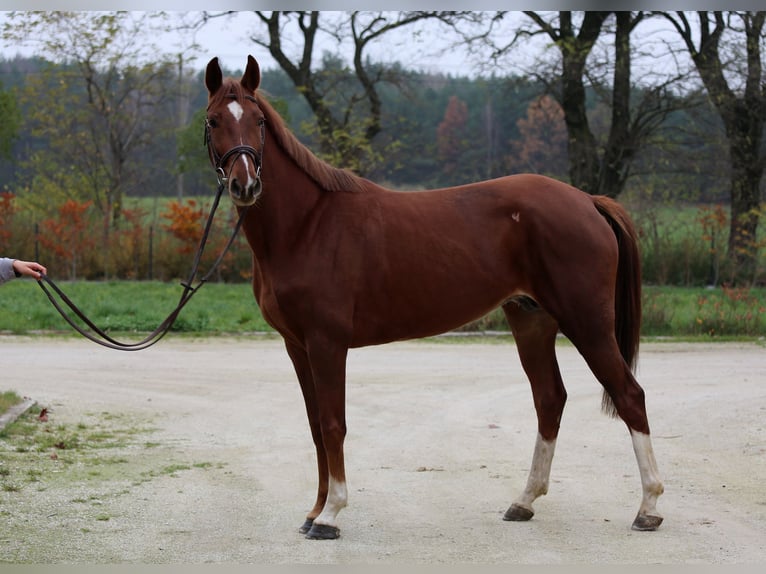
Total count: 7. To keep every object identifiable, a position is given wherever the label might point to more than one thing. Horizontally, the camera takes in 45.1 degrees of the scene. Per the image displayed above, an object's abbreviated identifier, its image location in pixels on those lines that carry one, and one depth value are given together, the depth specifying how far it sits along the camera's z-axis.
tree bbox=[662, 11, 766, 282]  19.80
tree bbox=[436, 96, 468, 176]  39.56
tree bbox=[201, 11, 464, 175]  22.23
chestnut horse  4.85
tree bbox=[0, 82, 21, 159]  23.19
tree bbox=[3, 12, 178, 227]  23.69
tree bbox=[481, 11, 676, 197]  20.06
